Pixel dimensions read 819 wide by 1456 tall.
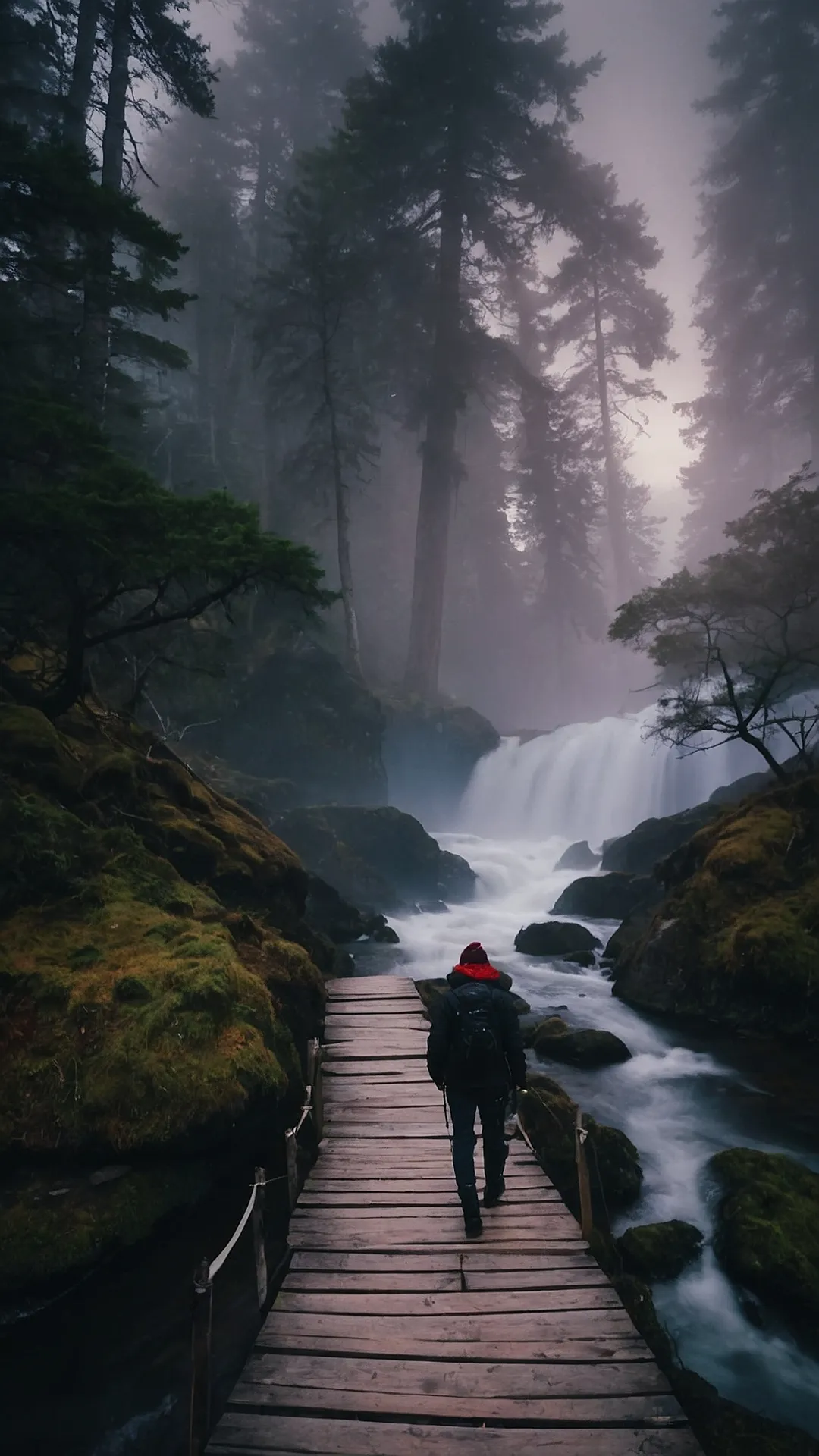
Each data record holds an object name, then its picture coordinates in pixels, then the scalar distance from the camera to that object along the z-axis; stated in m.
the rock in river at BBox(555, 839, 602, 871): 29.22
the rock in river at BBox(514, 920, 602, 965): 18.19
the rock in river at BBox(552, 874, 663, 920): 21.39
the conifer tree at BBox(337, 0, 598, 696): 29.38
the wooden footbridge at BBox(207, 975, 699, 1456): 3.32
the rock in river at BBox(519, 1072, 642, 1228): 7.39
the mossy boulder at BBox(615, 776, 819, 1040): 11.08
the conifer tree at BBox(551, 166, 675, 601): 36.31
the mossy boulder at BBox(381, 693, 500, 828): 35.53
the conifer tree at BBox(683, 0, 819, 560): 35.81
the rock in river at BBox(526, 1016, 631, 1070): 11.34
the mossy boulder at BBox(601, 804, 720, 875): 22.19
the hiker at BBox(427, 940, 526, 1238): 4.98
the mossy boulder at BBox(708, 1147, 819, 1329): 6.07
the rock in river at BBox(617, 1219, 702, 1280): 6.53
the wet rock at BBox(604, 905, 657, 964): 17.00
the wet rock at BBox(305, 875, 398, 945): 18.94
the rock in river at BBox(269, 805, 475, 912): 26.66
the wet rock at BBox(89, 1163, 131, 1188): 5.41
